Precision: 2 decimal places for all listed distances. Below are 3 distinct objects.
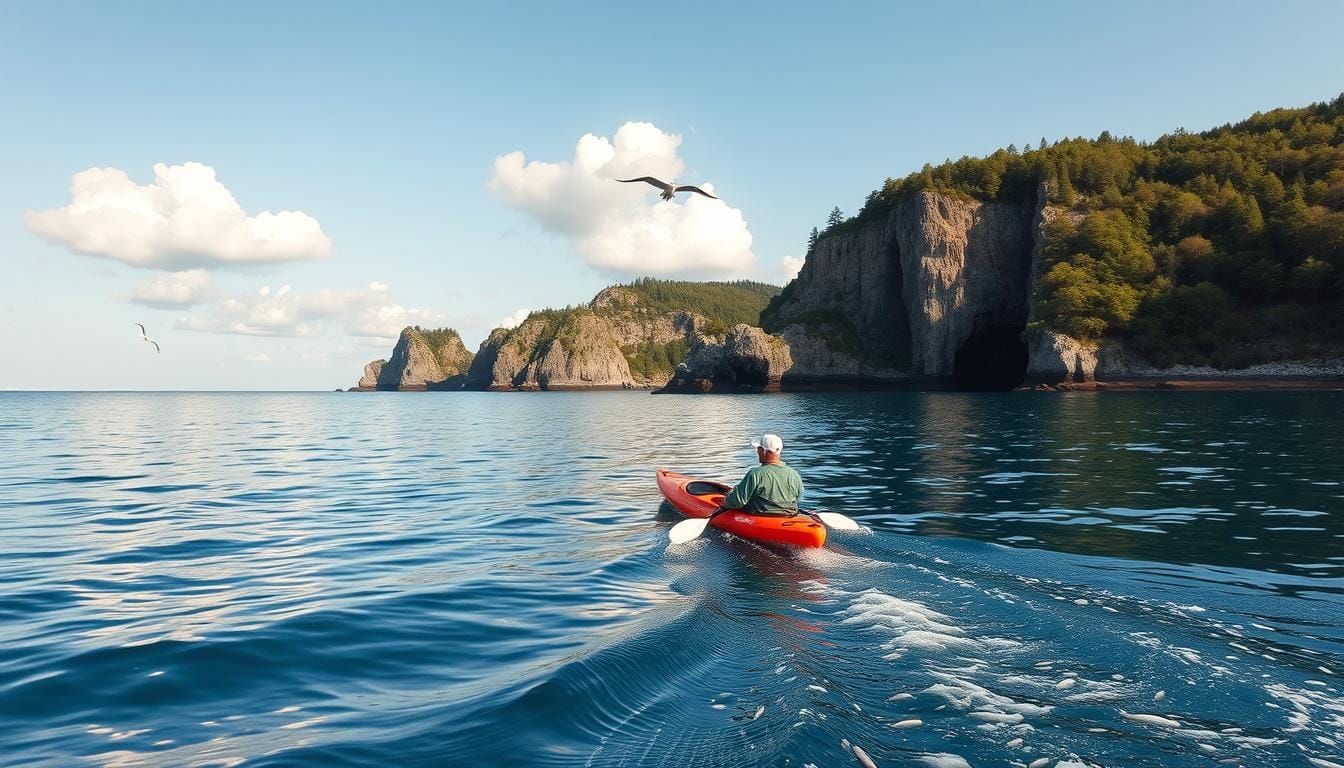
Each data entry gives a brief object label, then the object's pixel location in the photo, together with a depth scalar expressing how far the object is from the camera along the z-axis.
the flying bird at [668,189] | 19.37
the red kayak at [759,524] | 10.73
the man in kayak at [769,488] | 11.34
